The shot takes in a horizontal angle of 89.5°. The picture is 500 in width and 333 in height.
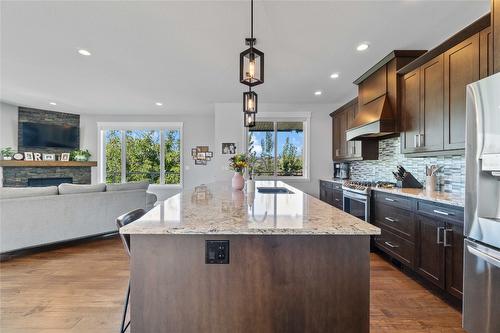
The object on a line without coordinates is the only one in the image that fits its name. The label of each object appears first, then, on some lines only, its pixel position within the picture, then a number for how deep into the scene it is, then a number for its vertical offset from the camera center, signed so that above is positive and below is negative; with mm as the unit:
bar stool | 1470 -352
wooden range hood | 3221 +956
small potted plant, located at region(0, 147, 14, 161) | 5823 +206
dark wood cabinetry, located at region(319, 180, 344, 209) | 4461 -558
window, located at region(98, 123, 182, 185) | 7348 +251
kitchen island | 1172 -548
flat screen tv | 6329 +721
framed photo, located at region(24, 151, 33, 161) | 6191 +171
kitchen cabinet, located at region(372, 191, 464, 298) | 2070 -701
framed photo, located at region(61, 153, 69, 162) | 6797 +164
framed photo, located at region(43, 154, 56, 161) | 6517 +156
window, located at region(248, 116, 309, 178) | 5895 +407
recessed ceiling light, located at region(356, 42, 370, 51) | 2941 +1410
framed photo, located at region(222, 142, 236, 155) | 5664 +360
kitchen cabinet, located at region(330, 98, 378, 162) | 4398 +413
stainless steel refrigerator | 1560 -287
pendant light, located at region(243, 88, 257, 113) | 2436 +609
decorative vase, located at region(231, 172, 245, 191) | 2724 -194
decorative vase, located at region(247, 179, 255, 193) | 2449 -209
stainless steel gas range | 3404 -471
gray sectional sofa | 3137 -675
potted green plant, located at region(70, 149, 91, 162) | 6875 +211
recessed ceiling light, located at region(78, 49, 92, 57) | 3162 +1416
